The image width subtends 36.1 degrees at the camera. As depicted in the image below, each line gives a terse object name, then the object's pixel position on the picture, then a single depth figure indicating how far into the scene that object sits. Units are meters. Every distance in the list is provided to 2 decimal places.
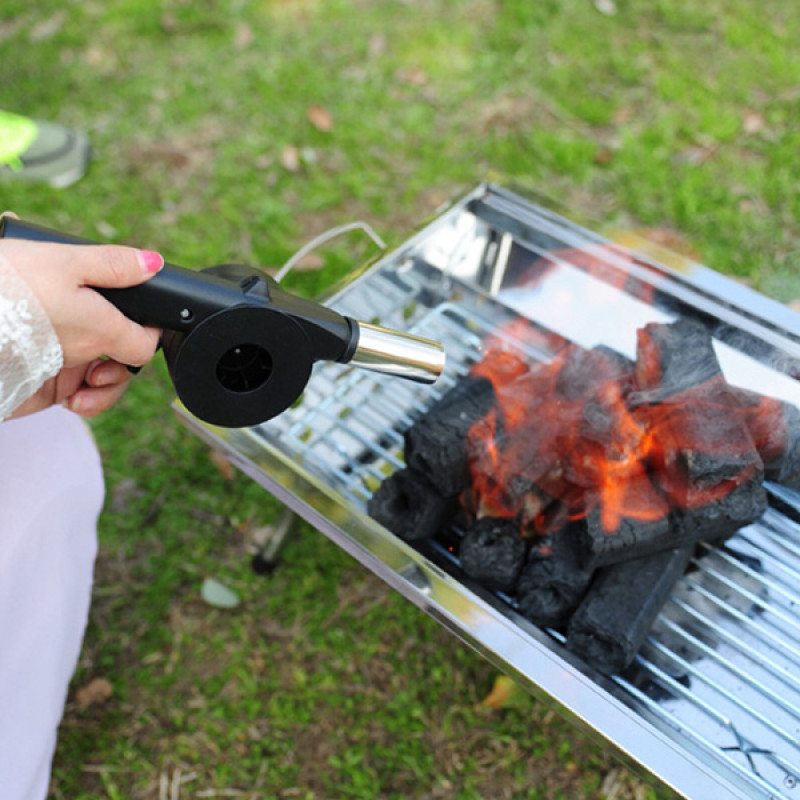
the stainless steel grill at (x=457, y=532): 0.70
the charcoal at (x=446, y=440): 0.76
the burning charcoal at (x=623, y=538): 0.74
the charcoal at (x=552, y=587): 0.75
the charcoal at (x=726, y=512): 0.74
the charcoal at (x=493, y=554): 0.75
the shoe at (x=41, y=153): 1.37
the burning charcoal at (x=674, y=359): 0.76
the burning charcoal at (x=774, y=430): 0.76
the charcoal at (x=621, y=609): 0.73
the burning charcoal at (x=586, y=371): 0.78
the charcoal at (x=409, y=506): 0.77
